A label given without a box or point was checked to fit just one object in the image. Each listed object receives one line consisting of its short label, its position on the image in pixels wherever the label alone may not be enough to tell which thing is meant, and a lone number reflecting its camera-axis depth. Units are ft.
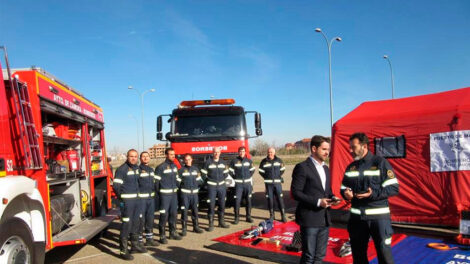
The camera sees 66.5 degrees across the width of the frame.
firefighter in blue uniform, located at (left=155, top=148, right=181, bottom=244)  23.67
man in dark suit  12.42
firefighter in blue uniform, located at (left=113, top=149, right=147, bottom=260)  20.22
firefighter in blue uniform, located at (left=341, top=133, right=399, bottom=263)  12.65
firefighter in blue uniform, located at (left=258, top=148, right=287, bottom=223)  28.78
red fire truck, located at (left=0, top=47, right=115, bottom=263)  12.87
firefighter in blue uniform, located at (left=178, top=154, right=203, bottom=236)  25.30
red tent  23.41
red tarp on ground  18.29
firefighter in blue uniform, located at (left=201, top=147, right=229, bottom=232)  27.45
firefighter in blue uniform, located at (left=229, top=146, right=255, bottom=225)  29.19
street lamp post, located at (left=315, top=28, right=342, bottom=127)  60.90
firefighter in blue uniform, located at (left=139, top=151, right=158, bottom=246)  21.31
